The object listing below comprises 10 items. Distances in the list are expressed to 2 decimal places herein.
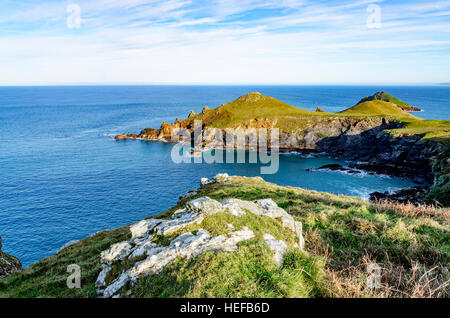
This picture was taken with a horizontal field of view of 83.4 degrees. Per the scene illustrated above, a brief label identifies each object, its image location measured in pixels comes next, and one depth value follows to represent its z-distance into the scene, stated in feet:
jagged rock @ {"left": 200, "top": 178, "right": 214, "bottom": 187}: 138.84
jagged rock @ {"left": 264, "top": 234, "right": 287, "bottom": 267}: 27.01
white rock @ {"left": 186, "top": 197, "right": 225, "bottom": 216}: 35.96
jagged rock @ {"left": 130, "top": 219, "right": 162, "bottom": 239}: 36.94
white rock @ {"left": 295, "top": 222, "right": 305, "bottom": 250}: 35.07
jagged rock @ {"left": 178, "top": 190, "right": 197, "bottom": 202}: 115.24
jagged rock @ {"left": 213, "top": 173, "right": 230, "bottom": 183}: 134.76
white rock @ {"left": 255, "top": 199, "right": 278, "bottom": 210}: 43.65
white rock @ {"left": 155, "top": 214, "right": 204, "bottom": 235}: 33.22
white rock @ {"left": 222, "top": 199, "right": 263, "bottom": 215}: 39.20
